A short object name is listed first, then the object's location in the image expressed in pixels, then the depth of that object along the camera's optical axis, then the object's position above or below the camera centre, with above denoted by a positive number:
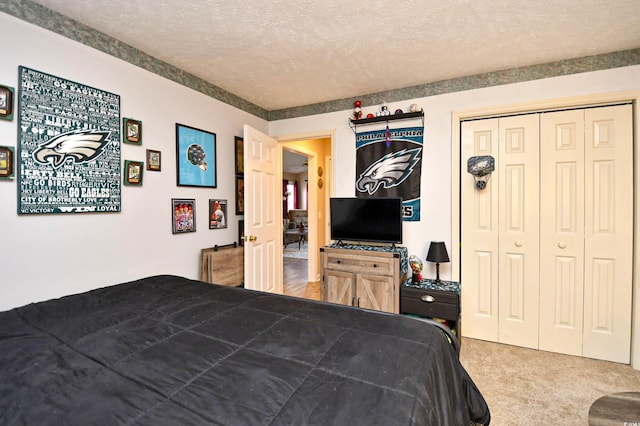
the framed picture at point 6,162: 1.63 +0.27
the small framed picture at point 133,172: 2.22 +0.30
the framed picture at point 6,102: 1.63 +0.63
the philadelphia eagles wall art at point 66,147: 1.73 +0.42
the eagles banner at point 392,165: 3.04 +0.50
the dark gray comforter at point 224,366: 0.69 -0.50
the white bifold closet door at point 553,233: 2.38 -0.21
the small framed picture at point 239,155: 3.32 +0.64
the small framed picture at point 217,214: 2.98 -0.05
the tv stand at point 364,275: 2.68 -0.65
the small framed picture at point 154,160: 2.39 +0.42
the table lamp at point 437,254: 2.69 -0.42
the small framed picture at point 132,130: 2.21 +0.63
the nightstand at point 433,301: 2.47 -0.83
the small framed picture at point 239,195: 3.33 +0.17
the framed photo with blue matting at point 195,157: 2.65 +0.52
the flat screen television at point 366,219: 2.87 -0.10
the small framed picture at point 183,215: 2.58 -0.05
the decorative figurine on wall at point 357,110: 3.23 +1.14
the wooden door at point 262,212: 3.03 -0.03
